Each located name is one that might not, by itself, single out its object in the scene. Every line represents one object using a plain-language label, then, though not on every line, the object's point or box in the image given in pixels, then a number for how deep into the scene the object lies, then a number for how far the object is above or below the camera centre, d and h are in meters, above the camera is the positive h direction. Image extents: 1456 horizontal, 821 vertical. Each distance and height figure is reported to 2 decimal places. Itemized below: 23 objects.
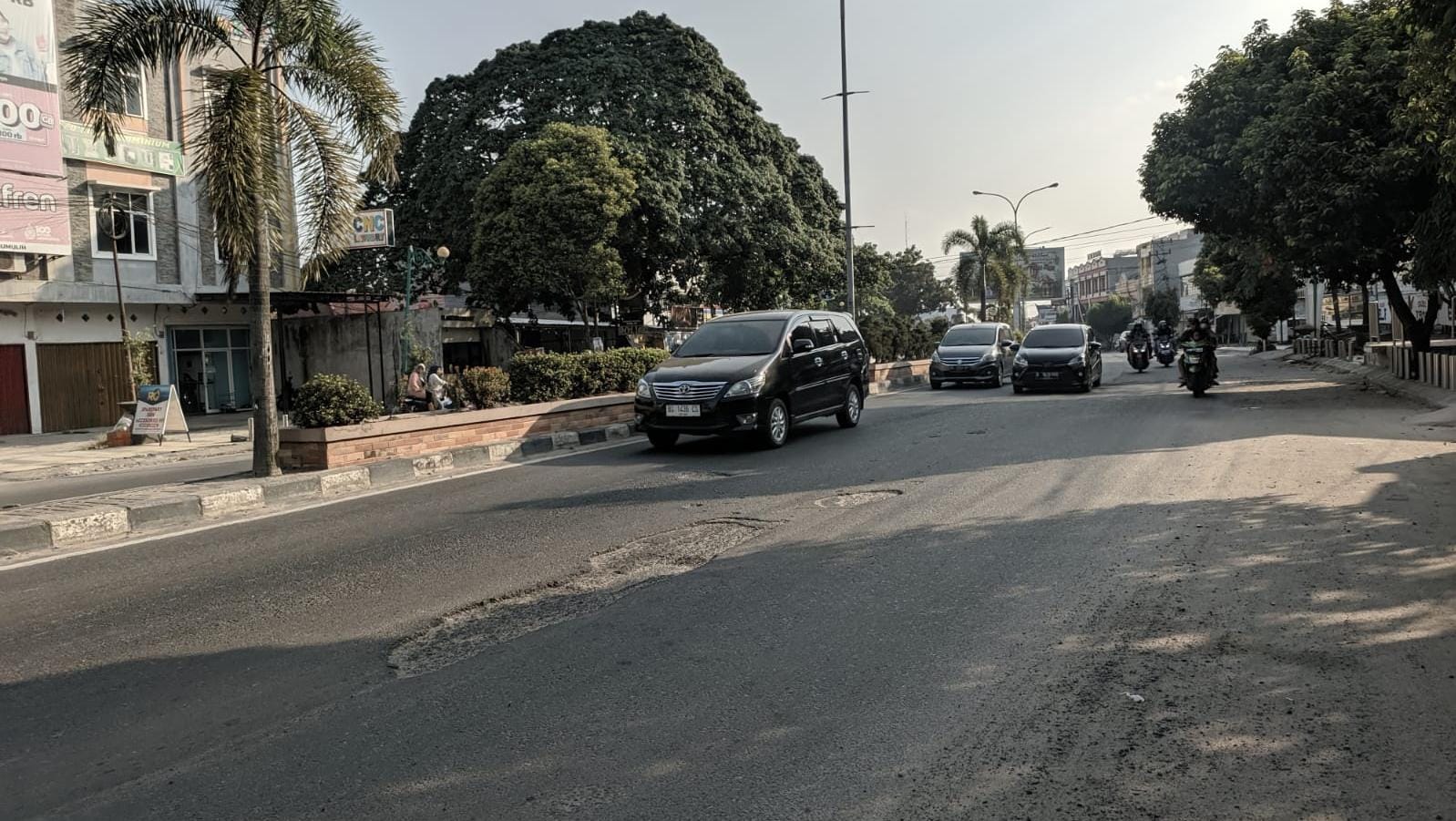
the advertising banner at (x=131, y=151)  24.72 +6.26
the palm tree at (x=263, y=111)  10.15 +2.98
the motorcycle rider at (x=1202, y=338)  18.77 +0.08
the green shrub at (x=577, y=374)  14.21 -0.09
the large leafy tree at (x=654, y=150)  29.06 +6.72
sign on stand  19.45 -0.51
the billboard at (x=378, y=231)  24.42 +3.70
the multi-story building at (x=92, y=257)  22.92 +3.40
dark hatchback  21.33 -0.37
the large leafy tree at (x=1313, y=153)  16.59 +3.38
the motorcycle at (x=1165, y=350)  34.62 -0.25
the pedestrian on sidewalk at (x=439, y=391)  13.78 -0.25
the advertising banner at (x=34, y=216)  22.42 +4.12
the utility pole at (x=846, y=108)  28.89 +7.34
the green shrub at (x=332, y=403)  11.14 -0.29
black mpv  11.95 -0.26
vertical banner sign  22.28 +6.93
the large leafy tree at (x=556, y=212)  25.30 +4.09
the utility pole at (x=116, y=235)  22.36 +3.91
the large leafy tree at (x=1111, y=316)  106.38 +3.17
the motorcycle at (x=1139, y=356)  30.31 -0.37
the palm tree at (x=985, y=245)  54.44 +5.90
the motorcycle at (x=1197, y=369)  18.58 -0.52
